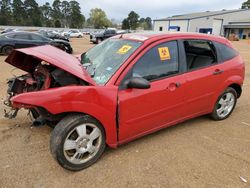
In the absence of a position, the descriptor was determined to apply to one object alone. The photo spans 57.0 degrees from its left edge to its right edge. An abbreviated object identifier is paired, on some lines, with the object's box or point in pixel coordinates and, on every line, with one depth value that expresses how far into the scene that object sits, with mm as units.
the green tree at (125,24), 87375
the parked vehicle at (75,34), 42669
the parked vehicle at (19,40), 12752
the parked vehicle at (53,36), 18605
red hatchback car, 2646
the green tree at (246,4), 89438
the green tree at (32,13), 74750
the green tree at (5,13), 69438
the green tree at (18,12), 73562
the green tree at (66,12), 94062
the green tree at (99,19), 94062
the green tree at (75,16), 91188
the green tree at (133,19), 89750
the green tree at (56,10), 92250
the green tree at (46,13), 83606
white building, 53469
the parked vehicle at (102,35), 24808
